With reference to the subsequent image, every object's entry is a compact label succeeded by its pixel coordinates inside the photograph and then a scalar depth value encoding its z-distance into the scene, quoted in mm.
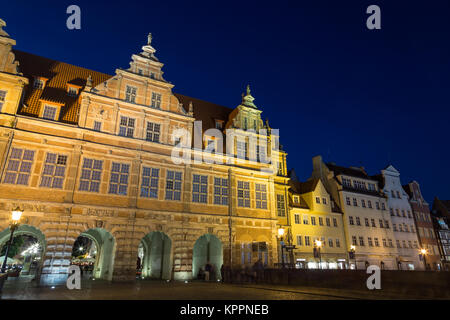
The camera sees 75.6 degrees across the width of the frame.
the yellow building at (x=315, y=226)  36750
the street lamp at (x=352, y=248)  39656
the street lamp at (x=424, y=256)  47875
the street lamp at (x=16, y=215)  14924
